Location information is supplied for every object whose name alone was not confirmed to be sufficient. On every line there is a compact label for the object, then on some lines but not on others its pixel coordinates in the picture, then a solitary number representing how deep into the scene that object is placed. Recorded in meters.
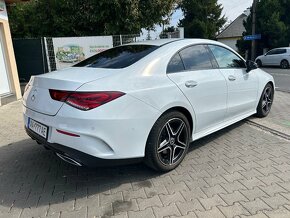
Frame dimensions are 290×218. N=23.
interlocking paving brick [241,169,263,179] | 2.52
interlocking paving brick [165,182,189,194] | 2.35
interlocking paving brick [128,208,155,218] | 2.03
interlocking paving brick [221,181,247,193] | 2.32
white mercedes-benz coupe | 2.12
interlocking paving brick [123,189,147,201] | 2.28
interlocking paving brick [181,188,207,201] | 2.23
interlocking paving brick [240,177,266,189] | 2.36
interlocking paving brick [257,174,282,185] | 2.41
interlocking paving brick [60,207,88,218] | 2.05
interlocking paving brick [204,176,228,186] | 2.43
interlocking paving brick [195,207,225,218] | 1.99
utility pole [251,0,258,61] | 17.26
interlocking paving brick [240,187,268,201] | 2.20
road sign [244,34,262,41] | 17.55
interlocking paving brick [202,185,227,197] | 2.28
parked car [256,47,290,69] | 14.66
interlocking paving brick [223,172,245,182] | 2.48
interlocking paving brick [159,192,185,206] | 2.18
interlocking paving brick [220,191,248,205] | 2.16
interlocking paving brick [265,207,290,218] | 1.96
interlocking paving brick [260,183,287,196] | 2.25
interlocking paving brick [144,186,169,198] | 2.31
